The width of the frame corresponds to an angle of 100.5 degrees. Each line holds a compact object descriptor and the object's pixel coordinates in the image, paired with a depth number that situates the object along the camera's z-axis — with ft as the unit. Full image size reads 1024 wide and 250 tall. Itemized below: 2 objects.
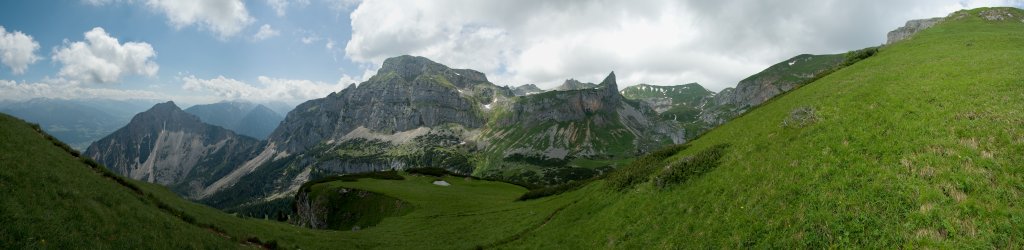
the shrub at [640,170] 114.74
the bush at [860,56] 213.87
